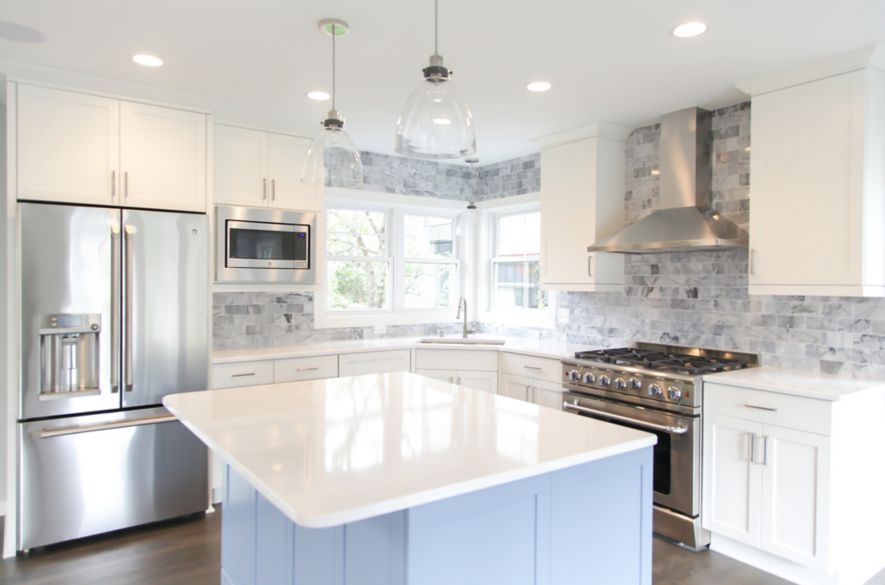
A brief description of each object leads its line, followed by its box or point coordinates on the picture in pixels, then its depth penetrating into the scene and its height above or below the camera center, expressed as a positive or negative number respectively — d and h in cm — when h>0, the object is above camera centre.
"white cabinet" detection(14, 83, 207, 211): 299 +74
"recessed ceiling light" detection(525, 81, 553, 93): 318 +113
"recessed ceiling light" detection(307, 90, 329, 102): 337 +113
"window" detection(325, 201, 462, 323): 484 +23
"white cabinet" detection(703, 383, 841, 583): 263 -92
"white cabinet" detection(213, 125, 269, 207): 374 +79
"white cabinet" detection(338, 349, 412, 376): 404 -55
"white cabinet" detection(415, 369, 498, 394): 439 -69
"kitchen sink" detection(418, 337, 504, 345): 458 -43
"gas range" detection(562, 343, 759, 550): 307 -68
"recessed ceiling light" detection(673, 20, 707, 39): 242 +111
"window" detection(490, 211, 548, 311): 507 +23
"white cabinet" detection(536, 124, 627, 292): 402 +61
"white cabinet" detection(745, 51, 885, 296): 273 +52
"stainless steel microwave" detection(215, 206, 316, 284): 372 +27
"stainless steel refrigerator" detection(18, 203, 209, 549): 297 -44
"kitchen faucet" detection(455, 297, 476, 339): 489 -22
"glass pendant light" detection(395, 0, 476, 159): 169 +50
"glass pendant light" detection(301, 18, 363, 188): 219 +50
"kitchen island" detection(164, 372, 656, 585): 138 -51
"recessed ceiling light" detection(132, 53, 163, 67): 283 +112
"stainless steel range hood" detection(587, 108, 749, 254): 340 +60
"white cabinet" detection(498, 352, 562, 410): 394 -65
